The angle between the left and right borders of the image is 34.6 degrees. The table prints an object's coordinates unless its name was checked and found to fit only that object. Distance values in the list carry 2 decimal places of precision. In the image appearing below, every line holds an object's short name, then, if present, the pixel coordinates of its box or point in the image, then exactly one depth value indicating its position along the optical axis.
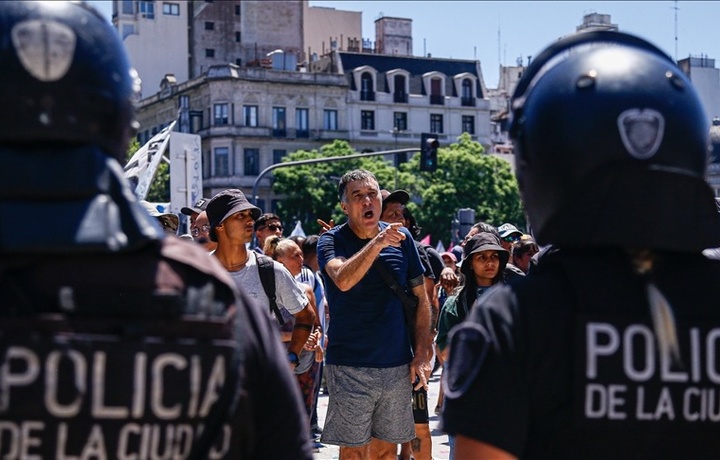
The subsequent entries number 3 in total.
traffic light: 33.28
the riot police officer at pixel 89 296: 2.02
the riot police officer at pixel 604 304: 2.29
